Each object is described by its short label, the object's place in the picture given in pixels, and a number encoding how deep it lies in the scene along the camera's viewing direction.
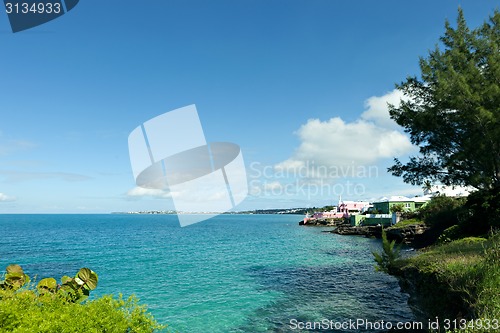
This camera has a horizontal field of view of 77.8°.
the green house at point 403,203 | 90.56
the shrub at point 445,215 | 34.88
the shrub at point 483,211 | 19.78
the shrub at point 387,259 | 14.04
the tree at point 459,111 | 18.19
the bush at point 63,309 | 5.72
